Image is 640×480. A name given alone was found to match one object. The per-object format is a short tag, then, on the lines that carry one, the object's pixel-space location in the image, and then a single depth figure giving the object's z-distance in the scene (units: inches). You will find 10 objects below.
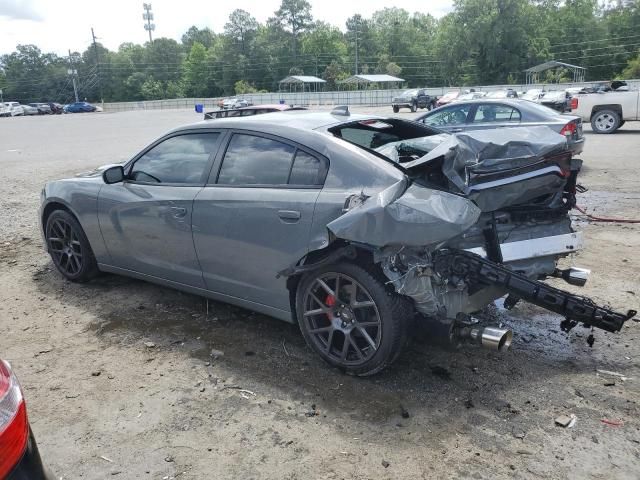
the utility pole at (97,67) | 3853.3
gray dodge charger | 125.7
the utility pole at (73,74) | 3427.7
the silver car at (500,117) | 378.3
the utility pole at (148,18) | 4532.5
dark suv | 1518.2
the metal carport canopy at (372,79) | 2676.7
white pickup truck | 650.8
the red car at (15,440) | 65.5
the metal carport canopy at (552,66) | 2292.1
